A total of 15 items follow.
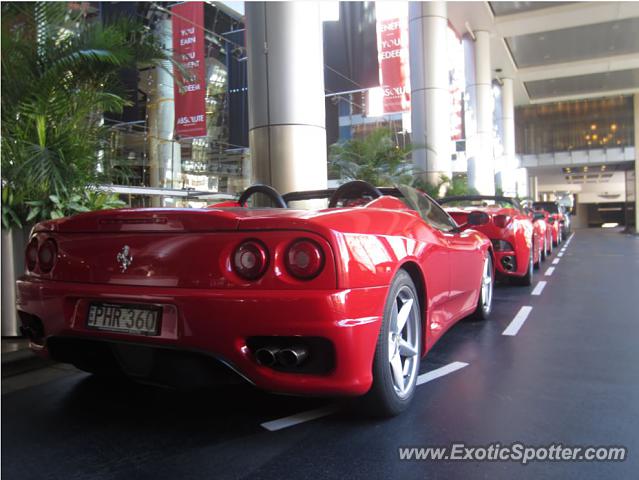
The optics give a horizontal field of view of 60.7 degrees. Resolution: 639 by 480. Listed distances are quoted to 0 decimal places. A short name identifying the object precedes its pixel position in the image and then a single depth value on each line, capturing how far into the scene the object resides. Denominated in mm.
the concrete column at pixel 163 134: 14758
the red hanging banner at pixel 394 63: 15812
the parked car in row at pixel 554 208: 18891
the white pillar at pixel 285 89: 6648
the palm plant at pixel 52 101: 4309
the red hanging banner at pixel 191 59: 13212
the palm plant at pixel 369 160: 11094
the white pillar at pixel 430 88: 16094
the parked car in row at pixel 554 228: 14962
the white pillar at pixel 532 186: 48031
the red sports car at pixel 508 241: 7078
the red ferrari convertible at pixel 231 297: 2244
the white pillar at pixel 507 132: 31906
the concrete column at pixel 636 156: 33069
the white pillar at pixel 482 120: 23578
